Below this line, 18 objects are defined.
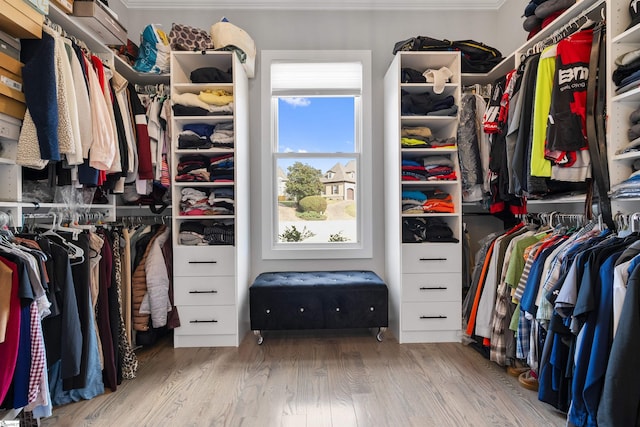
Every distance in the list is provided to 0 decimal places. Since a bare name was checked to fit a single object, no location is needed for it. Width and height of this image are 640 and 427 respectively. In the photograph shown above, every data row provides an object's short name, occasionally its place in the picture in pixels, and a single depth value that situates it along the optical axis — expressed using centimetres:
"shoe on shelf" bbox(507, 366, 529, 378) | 242
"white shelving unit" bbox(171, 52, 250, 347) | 295
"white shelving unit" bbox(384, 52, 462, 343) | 302
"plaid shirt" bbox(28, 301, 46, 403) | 170
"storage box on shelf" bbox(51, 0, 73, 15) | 217
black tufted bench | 299
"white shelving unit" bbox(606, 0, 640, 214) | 187
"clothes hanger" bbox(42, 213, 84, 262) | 205
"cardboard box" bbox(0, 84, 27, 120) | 178
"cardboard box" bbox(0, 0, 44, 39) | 171
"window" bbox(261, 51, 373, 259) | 355
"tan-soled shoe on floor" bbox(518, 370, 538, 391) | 224
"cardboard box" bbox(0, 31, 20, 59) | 185
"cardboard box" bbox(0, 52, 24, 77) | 178
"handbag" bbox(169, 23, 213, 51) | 302
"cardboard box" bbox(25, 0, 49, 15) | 189
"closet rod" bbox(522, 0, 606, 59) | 208
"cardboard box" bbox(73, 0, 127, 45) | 233
